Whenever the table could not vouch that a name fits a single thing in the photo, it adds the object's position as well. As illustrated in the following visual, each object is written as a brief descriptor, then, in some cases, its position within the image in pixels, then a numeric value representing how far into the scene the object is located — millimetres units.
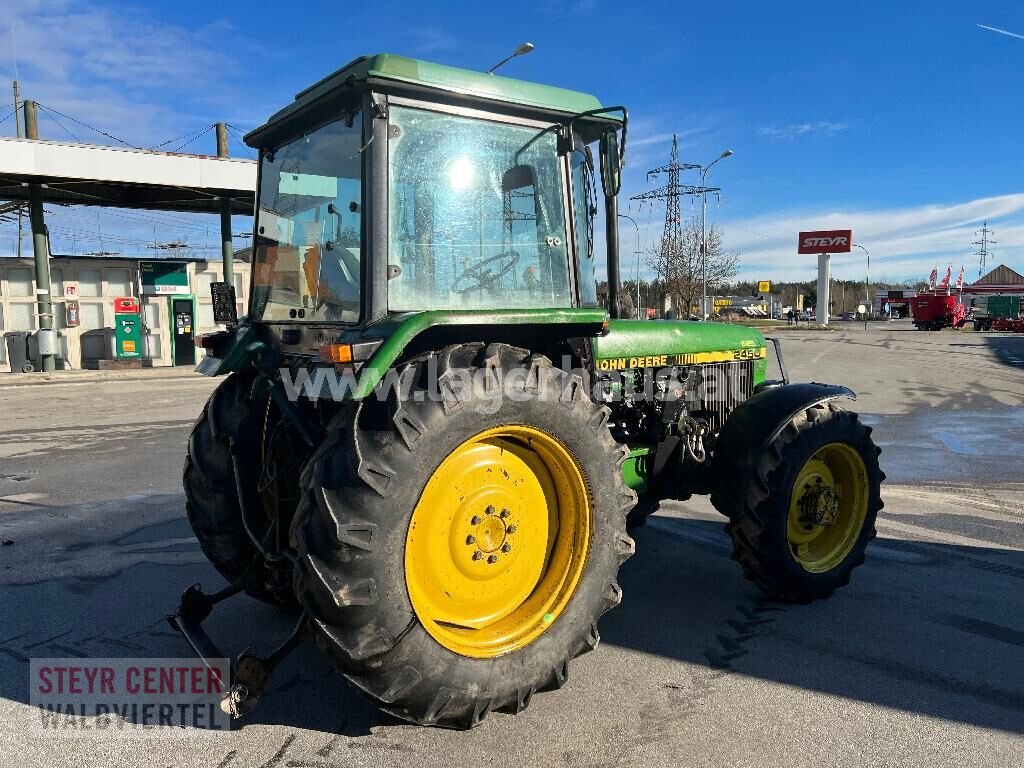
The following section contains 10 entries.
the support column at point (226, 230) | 21188
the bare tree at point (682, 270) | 41312
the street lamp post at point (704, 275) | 36688
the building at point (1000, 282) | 70312
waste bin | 19391
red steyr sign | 63262
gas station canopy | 17547
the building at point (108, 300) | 19891
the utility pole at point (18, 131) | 22005
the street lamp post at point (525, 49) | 8563
